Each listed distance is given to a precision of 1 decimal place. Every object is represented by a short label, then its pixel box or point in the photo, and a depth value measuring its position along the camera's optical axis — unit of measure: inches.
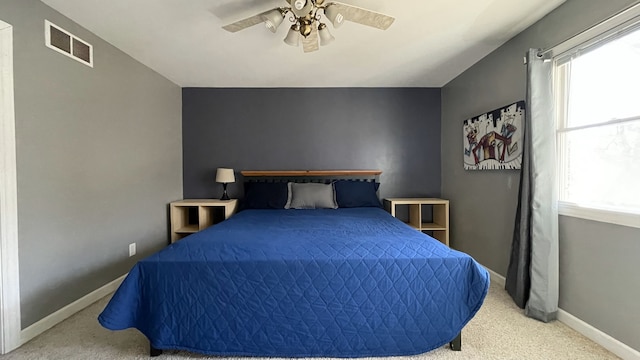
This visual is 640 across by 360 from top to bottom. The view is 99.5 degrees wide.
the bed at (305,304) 59.7
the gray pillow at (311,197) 130.6
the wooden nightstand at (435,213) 133.7
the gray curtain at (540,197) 74.8
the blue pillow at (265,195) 131.7
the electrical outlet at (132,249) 106.9
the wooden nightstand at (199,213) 130.3
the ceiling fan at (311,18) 65.2
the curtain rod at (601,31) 58.5
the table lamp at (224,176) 135.8
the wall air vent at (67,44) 74.6
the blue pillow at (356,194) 134.4
